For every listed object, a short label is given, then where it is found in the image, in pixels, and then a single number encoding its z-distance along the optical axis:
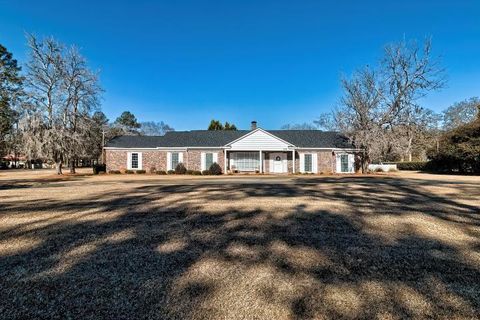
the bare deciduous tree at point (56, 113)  24.45
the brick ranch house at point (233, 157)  28.34
